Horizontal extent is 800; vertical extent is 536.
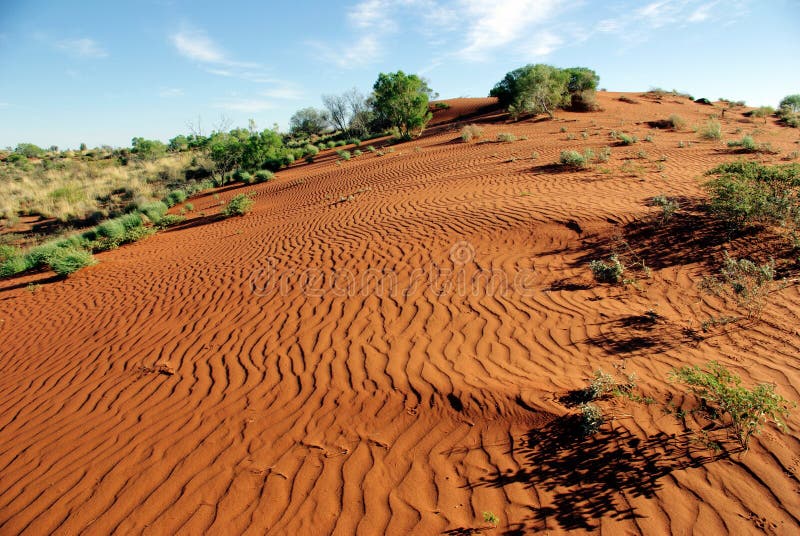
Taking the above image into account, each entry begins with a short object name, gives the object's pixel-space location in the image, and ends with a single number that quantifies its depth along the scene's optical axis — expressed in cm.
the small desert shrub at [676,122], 1689
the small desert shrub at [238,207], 1348
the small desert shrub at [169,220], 1415
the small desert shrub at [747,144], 1118
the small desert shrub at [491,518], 244
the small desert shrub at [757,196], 555
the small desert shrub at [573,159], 1043
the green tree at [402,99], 2372
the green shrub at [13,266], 1024
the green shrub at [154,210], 1477
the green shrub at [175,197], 1793
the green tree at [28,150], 4291
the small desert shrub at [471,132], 1870
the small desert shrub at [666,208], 632
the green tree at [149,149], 3398
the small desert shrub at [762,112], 2232
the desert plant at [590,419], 290
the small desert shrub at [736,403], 263
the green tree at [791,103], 2558
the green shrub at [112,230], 1245
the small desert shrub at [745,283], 424
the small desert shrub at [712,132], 1361
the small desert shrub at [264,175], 2003
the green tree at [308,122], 4531
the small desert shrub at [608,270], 517
